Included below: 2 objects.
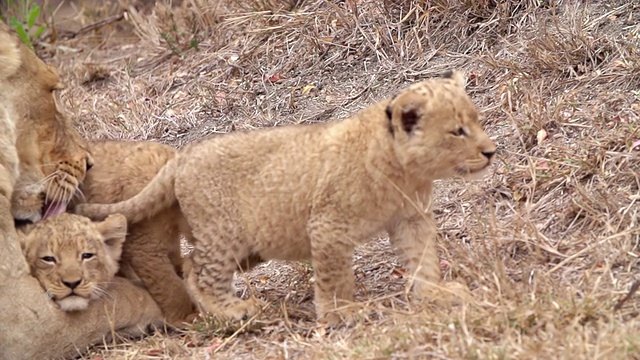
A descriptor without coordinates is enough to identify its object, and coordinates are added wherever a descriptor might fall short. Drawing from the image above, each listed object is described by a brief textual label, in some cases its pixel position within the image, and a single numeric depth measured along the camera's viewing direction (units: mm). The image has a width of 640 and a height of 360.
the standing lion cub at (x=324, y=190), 10664
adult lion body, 11250
